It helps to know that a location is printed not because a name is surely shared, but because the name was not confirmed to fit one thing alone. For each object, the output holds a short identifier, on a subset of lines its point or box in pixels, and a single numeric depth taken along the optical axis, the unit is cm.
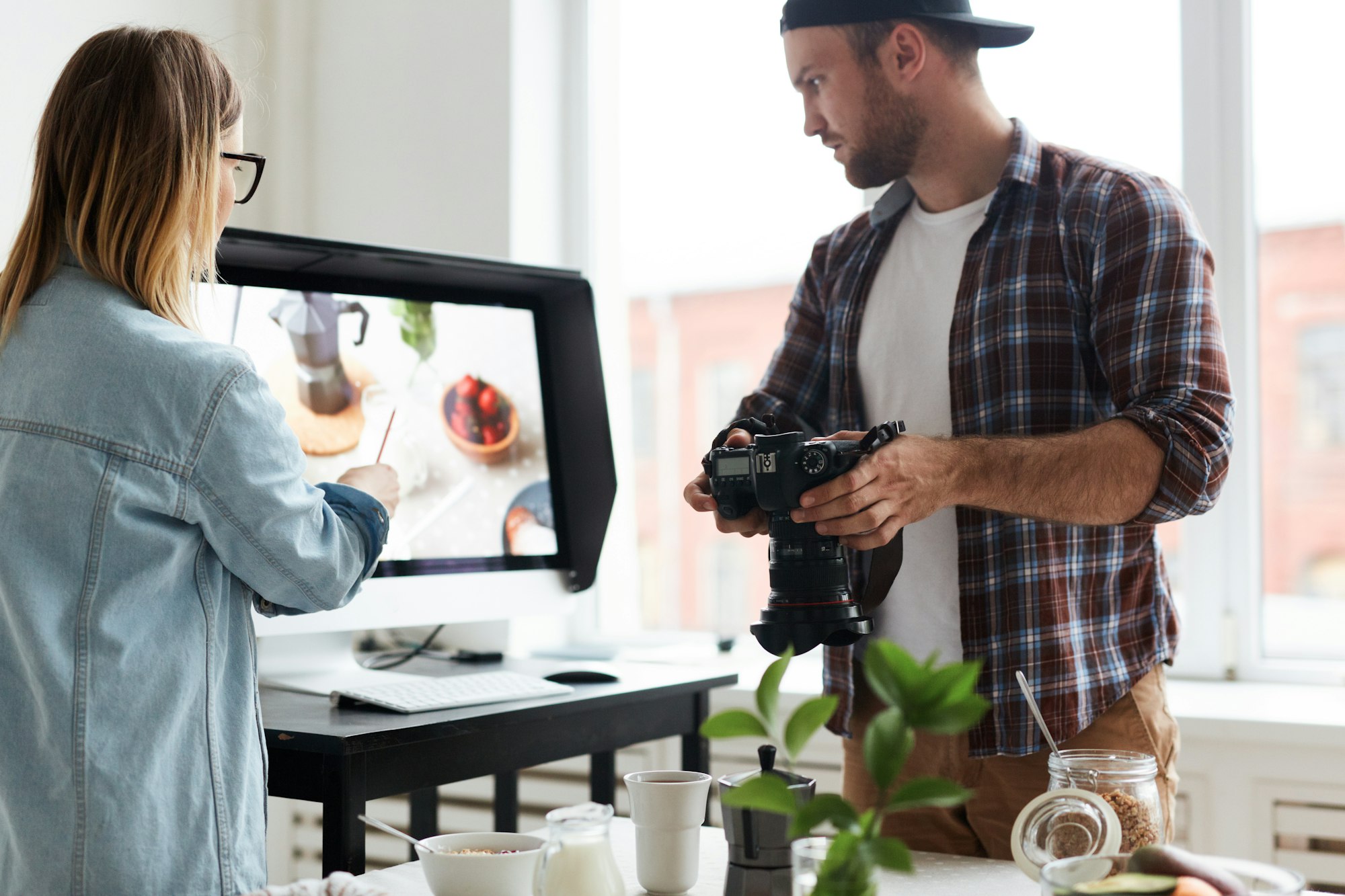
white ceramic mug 103
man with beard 122
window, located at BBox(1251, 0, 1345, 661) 212
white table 105
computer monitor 159
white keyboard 142
